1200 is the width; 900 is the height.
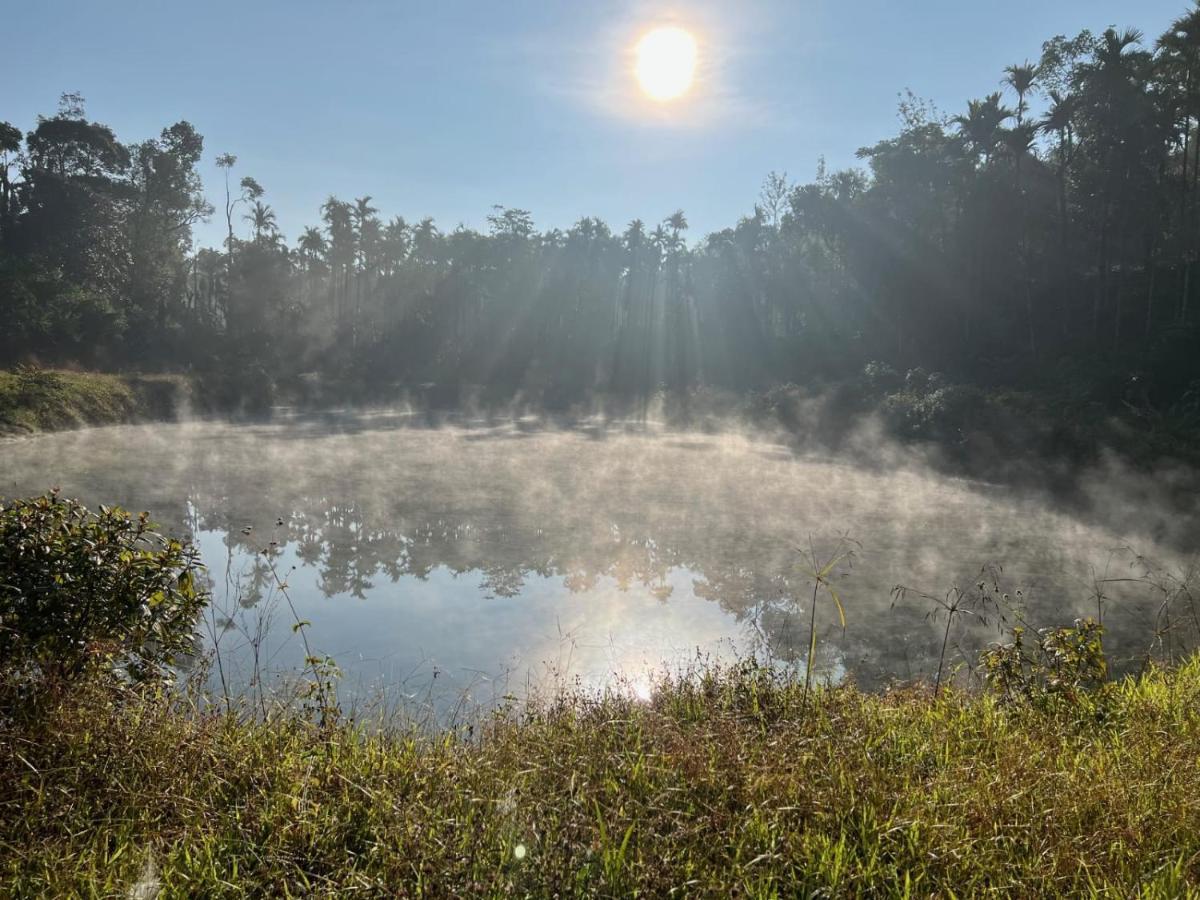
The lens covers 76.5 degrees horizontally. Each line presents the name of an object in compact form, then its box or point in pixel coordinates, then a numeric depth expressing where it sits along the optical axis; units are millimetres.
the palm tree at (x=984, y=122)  32406
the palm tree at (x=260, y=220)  52656
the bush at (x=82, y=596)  4016
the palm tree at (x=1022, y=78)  32375
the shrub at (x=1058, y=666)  4918
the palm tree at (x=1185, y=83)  25312
